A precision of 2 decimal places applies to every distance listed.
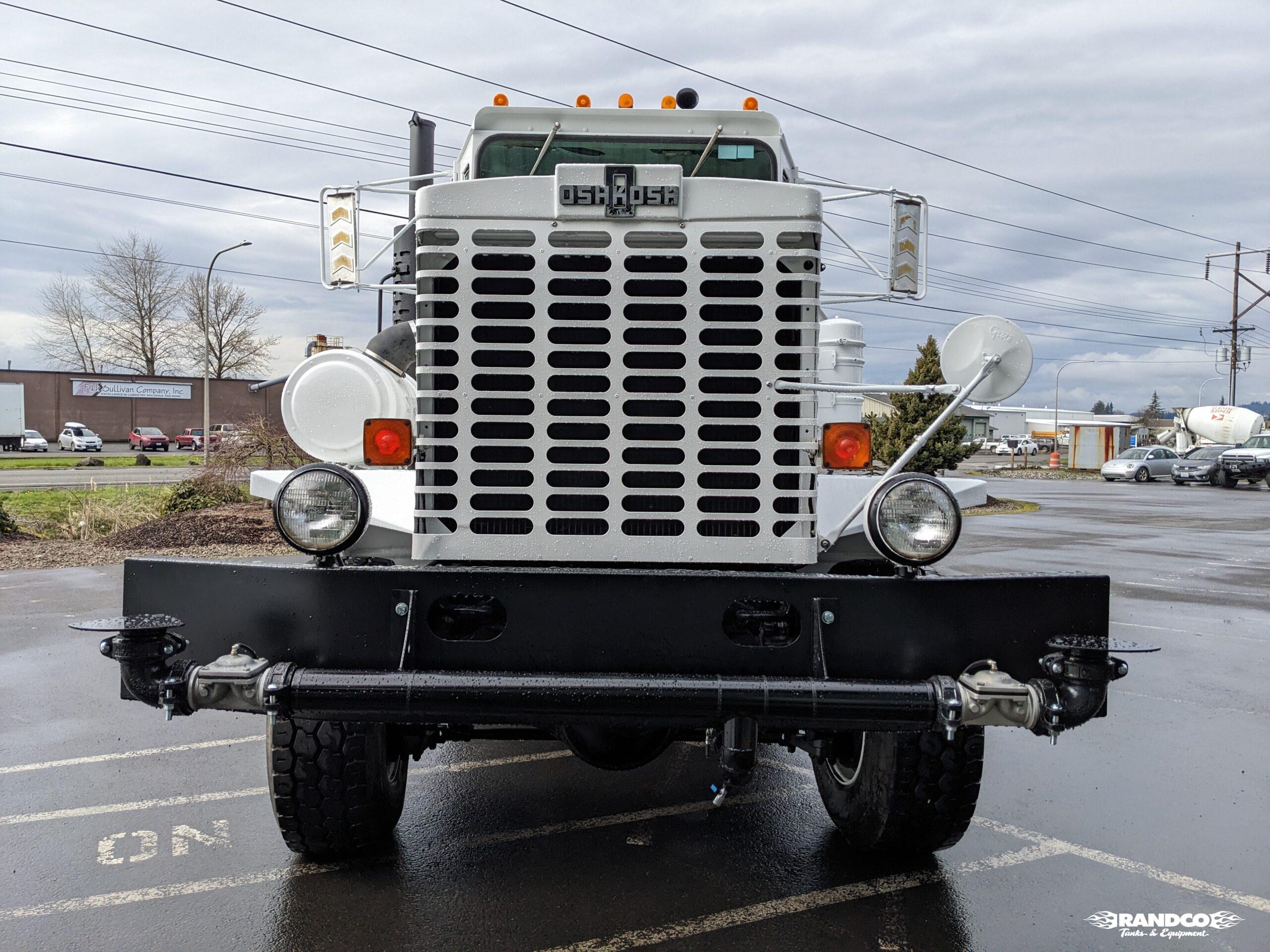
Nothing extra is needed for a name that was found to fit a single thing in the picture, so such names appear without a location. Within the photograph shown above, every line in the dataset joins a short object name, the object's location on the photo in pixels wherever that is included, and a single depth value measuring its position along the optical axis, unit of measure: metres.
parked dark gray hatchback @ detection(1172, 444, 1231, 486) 35.06
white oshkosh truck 2.83
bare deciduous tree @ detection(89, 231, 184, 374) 49.09
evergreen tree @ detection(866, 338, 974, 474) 22.22
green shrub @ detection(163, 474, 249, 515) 15.39
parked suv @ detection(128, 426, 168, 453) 54.06
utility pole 49.59
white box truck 51.75
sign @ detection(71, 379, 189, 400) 59.62
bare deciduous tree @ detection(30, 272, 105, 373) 53.41
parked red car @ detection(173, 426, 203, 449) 56.41
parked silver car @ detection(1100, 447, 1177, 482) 37.78
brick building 59.06
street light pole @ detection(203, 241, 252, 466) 23.02
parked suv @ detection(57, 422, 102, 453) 50.56
